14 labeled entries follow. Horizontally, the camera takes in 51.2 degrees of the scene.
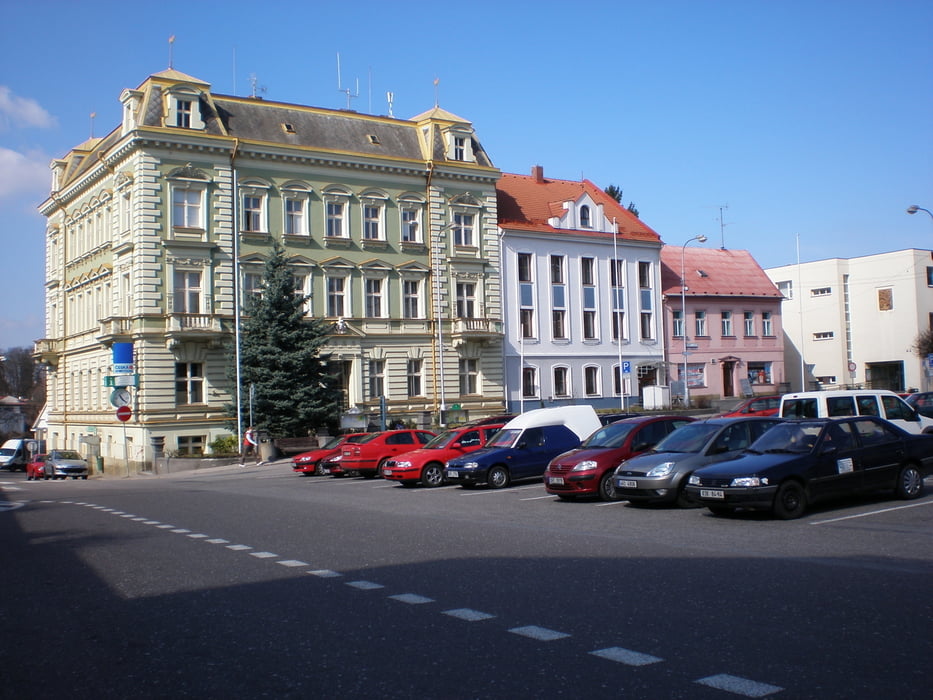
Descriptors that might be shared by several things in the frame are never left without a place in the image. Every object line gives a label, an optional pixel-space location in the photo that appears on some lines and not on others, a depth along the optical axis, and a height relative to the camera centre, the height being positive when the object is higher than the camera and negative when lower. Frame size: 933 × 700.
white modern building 72.06 +5.65
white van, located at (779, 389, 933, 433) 22.92 -0.36
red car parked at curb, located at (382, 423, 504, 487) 25.44 -1.50
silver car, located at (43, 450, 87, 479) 43.72 -2.56
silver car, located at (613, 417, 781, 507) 16.73 -1.08
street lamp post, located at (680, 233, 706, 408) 58.85 +6.25
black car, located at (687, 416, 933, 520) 14.53 -1.18
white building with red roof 54.69 +5.90
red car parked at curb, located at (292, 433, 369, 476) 32.56 -1.89
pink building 60.97 +4.55
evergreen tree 42.78 +1.91
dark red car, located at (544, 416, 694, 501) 18.84 -1.15
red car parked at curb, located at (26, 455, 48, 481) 45.17 -2.69
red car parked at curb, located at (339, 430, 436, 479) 29.44 -1.41
